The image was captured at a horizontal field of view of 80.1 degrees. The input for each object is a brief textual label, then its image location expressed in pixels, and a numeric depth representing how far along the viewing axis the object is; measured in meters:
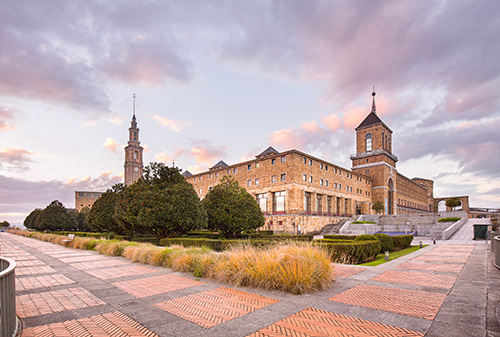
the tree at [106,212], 31.73
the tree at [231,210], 24.67
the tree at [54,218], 45.03
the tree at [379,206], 59.68
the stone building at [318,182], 44.25
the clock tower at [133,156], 116.12
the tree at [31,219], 60.91
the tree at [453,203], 65.78
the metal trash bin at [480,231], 25.51
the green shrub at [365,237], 17.94
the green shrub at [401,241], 19.20
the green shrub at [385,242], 17.16
